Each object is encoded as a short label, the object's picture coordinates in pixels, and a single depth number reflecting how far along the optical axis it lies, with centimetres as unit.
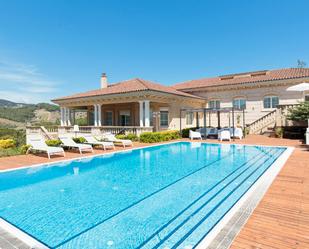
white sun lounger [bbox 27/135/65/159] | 1100
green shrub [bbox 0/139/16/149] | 1475
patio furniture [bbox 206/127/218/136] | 2025
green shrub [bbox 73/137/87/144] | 1497
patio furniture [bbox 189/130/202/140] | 1925
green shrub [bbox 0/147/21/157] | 1141
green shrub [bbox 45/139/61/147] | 1344
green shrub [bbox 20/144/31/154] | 1206
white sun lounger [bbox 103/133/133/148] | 1536
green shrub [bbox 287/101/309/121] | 1719
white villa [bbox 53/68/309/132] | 1967
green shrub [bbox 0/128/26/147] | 2870
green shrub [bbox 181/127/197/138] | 2102
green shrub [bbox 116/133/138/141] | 1789
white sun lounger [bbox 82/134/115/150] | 1379
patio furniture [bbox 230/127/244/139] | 1877
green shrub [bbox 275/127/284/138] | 1855
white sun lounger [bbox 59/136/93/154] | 1239
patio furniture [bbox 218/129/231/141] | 1777
